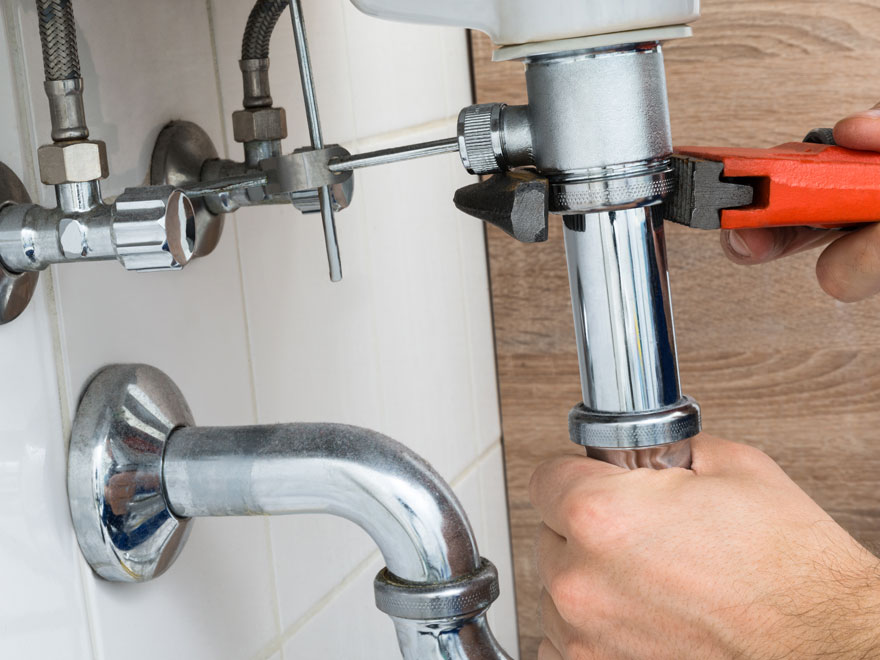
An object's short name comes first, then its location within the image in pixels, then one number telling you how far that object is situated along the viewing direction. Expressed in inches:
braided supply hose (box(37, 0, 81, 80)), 24.5
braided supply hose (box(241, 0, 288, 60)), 28.0
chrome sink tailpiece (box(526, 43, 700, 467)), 25.7
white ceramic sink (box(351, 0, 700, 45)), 24.9
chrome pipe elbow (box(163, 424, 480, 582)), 26.0
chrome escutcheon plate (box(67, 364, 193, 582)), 26.6
